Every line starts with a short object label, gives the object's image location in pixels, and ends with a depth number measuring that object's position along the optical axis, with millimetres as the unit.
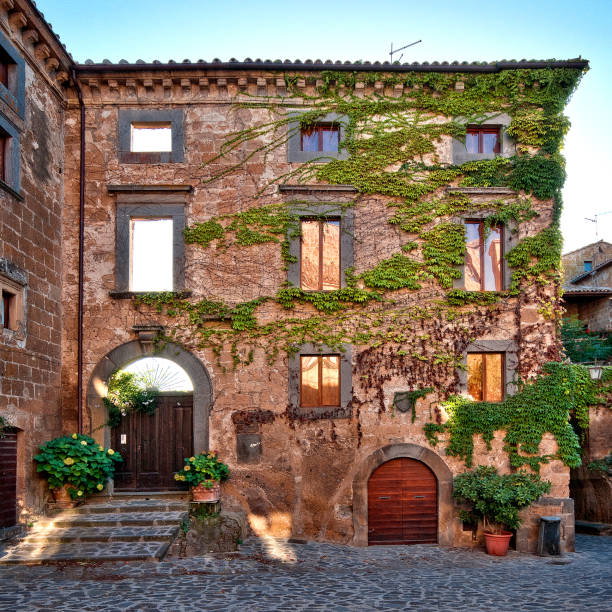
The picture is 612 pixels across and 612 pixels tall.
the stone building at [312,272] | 13172
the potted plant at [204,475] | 12227
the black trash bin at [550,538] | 12453
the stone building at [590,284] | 24469
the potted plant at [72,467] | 11914
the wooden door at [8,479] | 10781
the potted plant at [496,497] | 12352
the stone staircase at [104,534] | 10320
